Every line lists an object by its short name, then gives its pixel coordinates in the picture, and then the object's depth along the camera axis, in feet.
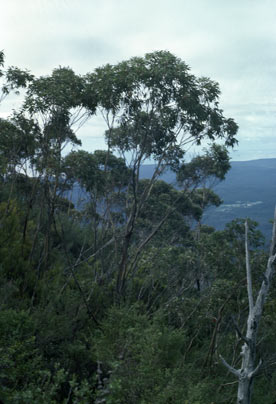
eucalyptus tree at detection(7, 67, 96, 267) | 41.09
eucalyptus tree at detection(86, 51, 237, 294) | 39.60
